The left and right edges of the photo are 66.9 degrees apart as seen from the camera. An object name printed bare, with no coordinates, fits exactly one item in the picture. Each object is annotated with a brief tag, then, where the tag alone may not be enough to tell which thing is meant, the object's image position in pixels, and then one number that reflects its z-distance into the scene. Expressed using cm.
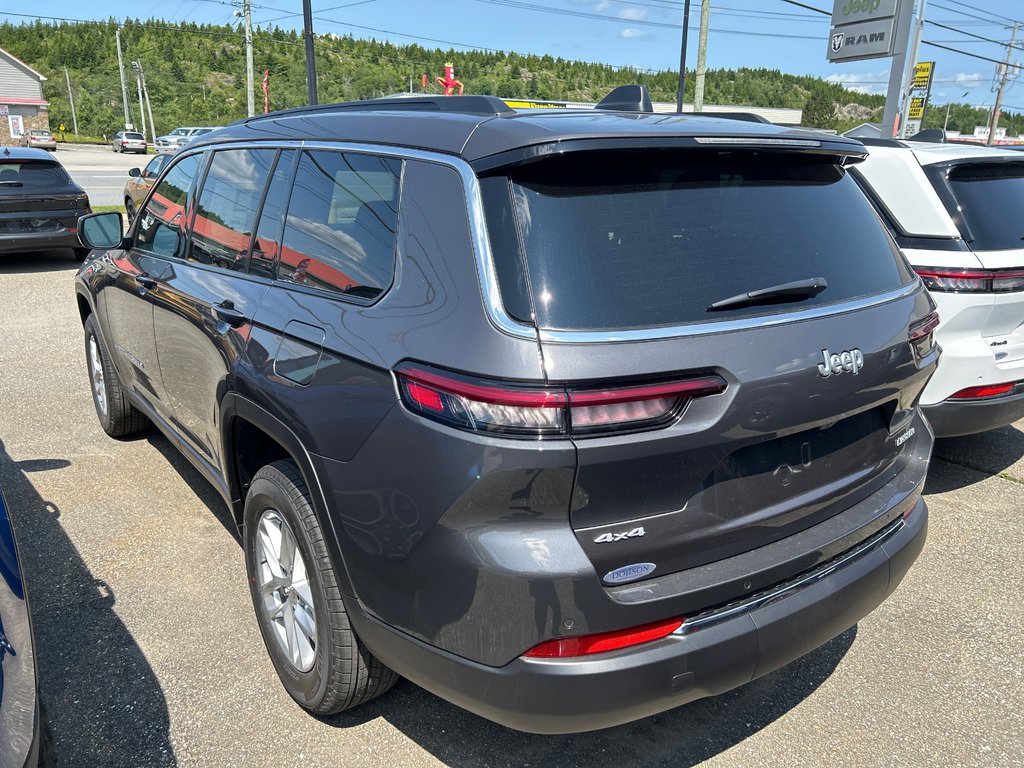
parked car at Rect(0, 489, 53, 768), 153
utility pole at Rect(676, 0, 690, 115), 2608
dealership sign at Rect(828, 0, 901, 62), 1412
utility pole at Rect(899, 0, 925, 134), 1645
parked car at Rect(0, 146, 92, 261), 1034
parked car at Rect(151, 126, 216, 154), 4677
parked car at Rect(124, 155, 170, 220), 1413
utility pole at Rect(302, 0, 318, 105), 1612
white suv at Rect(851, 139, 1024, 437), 394
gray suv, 172
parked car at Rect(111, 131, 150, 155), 5288
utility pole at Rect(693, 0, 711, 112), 2494
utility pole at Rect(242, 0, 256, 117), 3622
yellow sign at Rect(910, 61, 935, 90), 2645
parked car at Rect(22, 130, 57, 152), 5144
